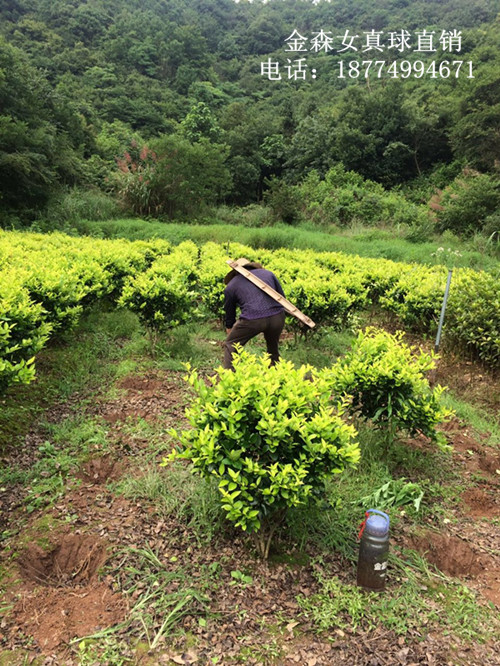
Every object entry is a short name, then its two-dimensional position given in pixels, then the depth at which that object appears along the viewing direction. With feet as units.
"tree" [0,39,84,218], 44.73
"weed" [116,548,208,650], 6.68
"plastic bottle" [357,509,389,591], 7.31
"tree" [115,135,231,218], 55.01
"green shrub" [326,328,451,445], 10.50
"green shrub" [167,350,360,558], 7.16
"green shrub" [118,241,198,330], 17.51
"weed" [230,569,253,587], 7.53
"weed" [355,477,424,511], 9.52
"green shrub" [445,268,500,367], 16.89
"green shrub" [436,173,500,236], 51.24
